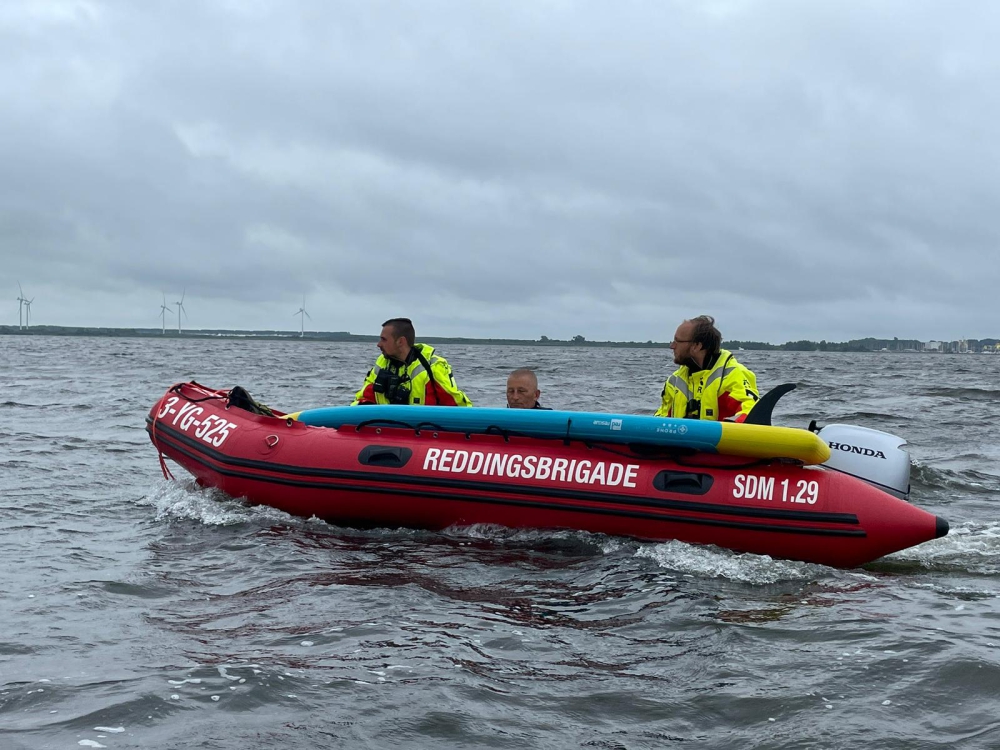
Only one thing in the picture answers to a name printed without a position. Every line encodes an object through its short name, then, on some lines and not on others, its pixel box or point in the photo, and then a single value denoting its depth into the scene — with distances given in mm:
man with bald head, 6043
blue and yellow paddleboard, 5023
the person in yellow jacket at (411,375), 6480
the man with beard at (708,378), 5531
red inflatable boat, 4953
